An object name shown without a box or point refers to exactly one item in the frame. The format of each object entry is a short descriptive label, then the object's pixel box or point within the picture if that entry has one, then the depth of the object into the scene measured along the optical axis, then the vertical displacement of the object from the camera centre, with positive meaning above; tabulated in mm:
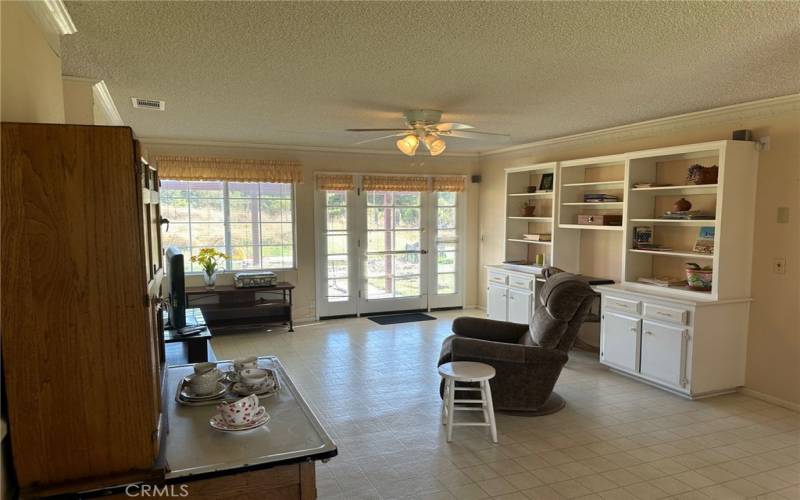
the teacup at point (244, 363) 2203 -621
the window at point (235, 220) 6172 -22
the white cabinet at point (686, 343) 3986 -972
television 3504 -505
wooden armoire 1335 -244
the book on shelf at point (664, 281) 4516 -536
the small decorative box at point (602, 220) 5171 -1
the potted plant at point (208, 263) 6031 -526
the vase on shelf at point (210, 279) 6070 -714
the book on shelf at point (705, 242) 4223 -176
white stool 3309 -1049
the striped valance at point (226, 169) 5953 +582
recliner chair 3629 -934
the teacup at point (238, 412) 1698 -635
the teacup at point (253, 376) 2046 -634
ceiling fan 4109 +715
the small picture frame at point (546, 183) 6111 +435
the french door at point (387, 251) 6938 -441
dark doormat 6840 -1331
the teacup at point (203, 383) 1978 -632
